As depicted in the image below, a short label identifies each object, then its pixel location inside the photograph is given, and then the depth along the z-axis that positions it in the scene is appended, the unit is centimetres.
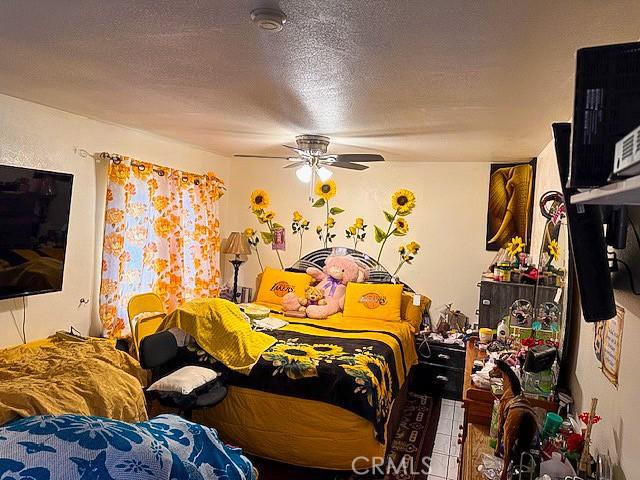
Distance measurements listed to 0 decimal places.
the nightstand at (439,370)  427
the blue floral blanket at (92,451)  78
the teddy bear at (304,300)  465
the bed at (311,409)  286
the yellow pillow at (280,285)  493
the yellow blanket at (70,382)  206
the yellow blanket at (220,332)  314
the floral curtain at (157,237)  371
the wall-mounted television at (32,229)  282
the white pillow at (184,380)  278
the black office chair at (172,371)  278
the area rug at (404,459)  290
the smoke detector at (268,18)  143
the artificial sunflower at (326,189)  512
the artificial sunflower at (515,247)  409
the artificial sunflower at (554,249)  281
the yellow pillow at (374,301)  450
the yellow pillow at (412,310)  458
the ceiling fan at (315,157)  346
